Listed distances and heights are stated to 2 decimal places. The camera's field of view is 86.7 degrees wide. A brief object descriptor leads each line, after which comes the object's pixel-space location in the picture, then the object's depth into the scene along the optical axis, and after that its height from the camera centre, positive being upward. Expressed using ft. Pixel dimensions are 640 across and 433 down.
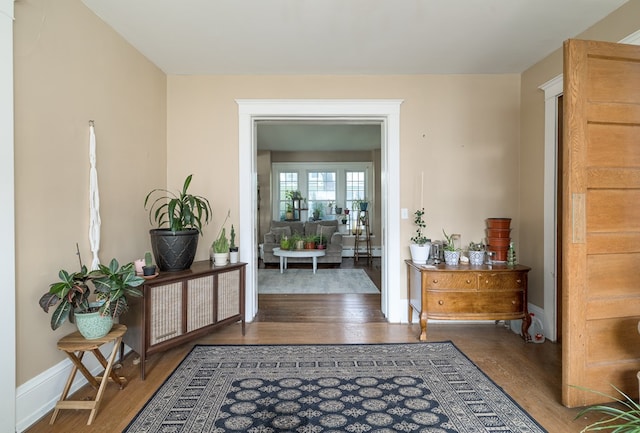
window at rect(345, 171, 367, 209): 29.17 +2.46
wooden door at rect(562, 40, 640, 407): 6.67 -0.11
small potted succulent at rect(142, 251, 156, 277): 8.45 -1.29
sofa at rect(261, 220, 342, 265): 24.26 -1.51
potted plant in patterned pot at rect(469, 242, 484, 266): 10.76 -1.34
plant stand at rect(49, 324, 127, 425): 6.55 -2.96
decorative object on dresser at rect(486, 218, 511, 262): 11.10 -0.77
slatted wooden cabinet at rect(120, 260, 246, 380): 8.17 -2.45
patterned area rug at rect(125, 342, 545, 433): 6.36 -3.90
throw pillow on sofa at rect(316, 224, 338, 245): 25.99 -1.19
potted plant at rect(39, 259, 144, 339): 6.39 -1.61
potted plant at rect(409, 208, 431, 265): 11.13 -0.97
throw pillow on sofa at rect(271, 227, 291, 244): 25.75 -1.24
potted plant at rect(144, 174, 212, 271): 9.29 -0.64
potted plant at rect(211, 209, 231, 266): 10.53 -1.12
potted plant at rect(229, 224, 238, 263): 11.00 -1.11
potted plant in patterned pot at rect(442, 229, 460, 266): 10.91 -1.29
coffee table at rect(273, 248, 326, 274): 21.79 -2.46
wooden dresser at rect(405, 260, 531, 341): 10.29 -2.39
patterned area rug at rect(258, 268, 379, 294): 16.99 -3.67
